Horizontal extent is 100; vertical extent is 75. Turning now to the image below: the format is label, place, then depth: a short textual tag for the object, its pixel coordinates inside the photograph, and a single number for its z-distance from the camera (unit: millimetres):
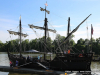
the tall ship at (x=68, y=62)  16859
